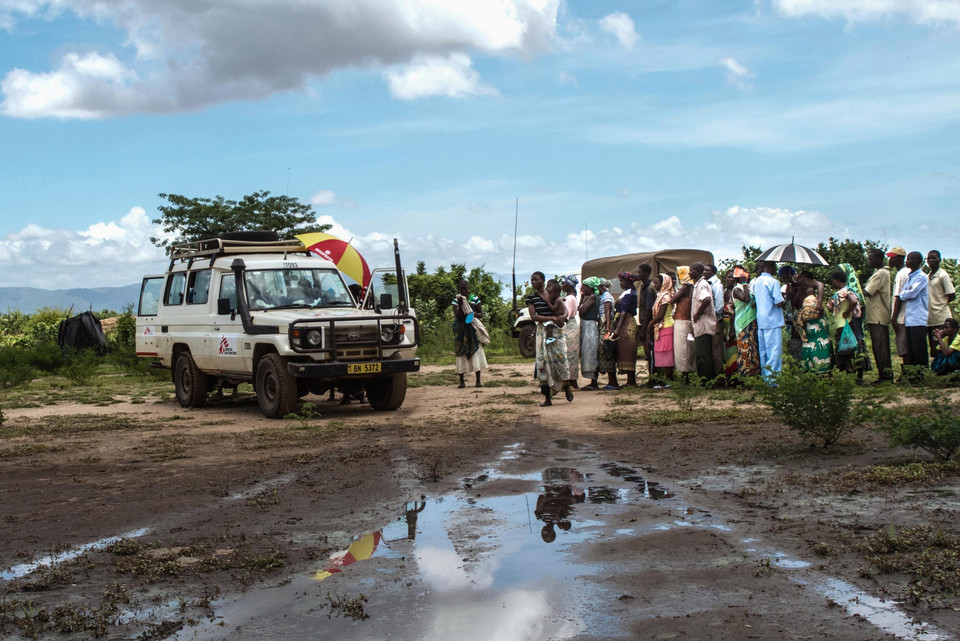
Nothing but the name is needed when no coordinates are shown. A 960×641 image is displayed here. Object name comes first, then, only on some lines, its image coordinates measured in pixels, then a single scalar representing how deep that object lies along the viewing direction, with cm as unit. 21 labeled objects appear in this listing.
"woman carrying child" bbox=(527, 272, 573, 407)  1205
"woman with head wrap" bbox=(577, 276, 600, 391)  1417
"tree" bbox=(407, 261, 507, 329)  3083
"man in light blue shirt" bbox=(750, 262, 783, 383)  1235
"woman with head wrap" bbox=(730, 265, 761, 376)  1274
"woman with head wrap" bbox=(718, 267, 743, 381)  1331
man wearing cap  1277
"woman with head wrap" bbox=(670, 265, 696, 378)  1332
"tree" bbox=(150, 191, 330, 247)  3456
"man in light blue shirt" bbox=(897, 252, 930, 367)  1254
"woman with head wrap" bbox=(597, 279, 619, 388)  1424
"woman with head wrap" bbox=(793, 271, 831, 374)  1248
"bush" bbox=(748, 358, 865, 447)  778
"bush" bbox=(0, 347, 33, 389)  1819
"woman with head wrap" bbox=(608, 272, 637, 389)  1400
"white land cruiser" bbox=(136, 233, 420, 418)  1171
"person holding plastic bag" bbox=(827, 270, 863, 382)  1300
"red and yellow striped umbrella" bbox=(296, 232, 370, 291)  1457
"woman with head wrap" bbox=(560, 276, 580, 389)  1395
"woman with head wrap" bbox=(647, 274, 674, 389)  1369
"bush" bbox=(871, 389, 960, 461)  675
